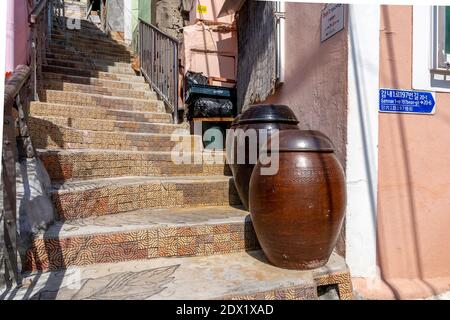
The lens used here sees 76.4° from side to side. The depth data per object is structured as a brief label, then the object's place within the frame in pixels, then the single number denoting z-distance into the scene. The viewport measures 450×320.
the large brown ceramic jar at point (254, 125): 2.36
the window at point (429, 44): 2.13
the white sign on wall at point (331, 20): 2.14
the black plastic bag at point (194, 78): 5.02
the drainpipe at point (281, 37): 3.08
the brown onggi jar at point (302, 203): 1.73
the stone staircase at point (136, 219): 1.64
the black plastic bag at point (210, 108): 4.38
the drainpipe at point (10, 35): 2.82
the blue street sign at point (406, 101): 2.10
